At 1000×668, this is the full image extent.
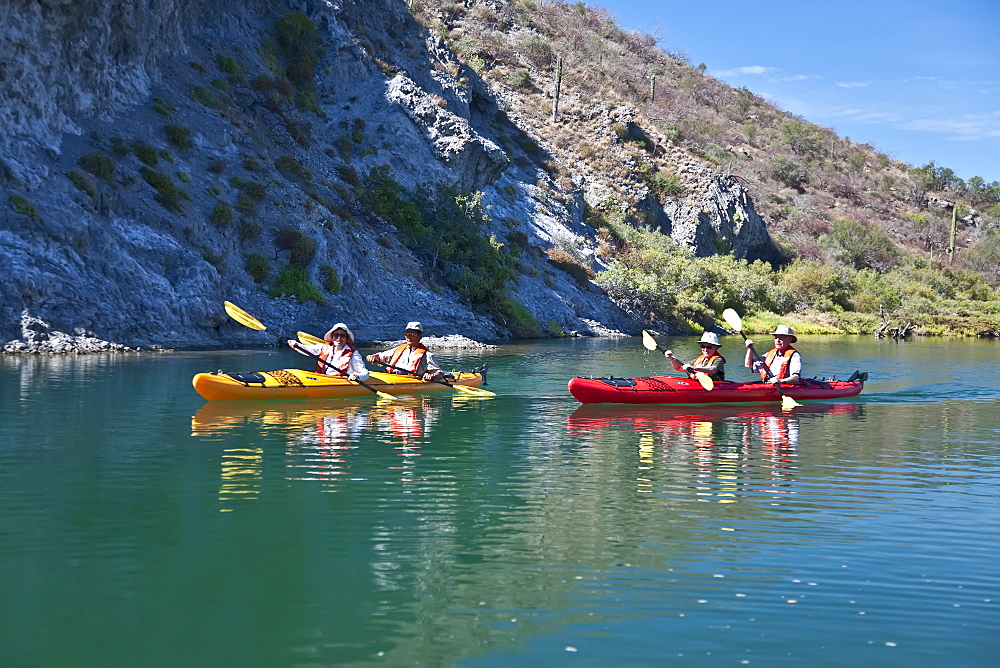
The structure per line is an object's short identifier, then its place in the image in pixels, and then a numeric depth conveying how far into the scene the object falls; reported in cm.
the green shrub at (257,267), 3097
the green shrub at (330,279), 3194
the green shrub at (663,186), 5600
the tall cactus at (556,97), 5681
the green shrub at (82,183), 2752
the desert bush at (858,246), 6356
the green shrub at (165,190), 2992
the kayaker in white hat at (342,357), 1789
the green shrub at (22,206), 2538
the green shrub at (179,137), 3262
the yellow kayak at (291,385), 1656
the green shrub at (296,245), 3198
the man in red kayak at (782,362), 1878
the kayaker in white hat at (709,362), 1770
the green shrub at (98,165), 2867
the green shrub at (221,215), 3092
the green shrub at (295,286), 3072
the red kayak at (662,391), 1747
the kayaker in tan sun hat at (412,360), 1873
